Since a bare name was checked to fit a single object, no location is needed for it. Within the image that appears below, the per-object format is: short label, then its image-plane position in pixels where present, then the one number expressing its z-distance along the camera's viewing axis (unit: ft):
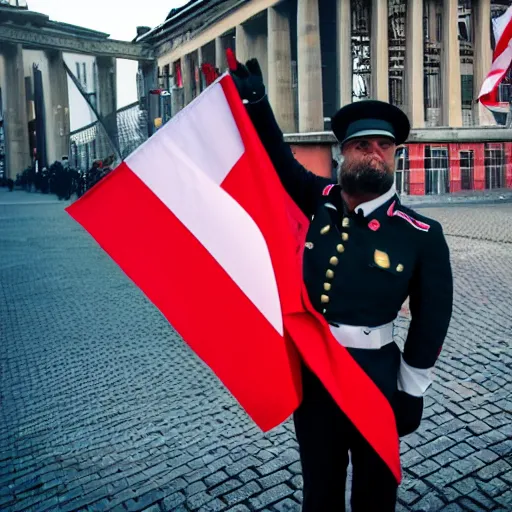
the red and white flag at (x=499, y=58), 26.91
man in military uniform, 7.81
